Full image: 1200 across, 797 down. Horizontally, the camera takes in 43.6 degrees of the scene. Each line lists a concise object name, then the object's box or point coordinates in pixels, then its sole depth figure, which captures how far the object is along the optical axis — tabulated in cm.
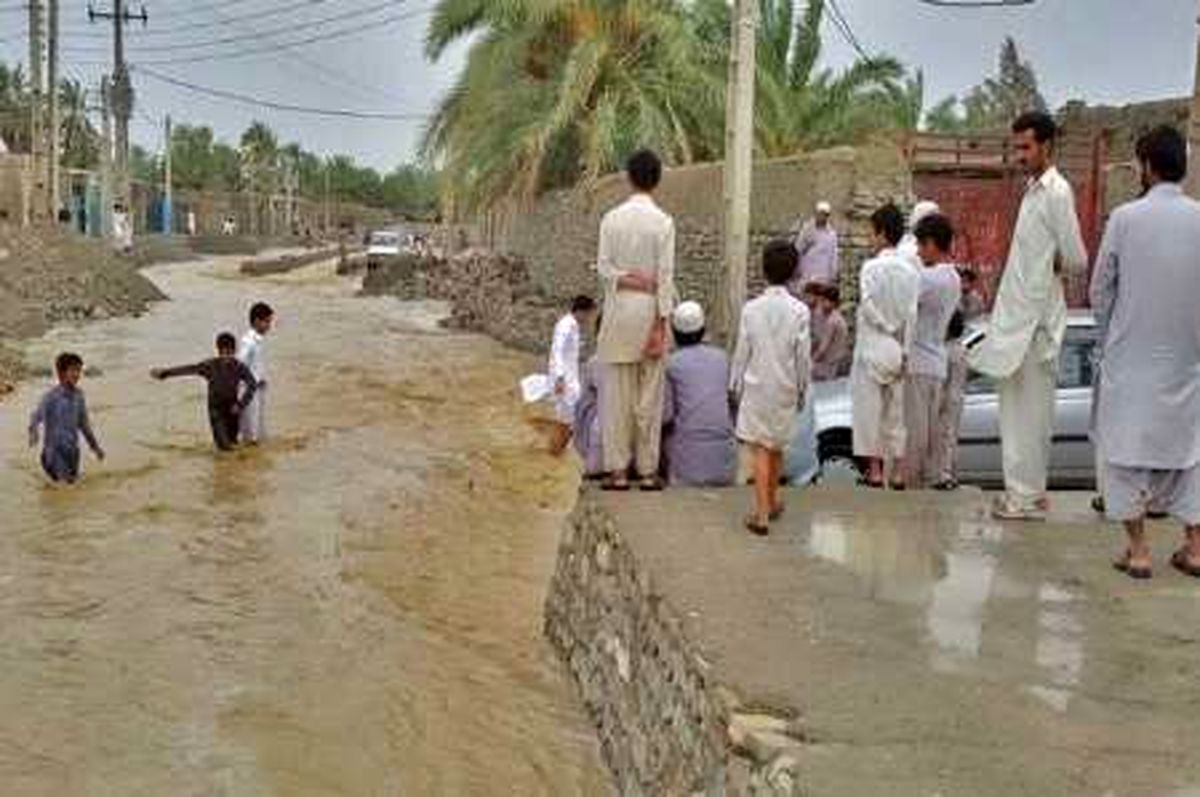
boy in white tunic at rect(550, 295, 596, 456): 1229
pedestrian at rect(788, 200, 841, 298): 1181
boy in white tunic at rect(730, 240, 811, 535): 687
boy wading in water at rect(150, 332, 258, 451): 1295
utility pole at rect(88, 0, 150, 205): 5162
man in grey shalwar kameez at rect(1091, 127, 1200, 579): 571
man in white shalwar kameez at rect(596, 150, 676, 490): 731
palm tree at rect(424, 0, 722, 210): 2564
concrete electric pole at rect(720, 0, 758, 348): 1129
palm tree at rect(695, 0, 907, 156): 2433
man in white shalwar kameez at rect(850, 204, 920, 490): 761
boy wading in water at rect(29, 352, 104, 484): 1151
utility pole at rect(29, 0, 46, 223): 3747
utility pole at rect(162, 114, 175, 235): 7744
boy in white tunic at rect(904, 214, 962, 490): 778
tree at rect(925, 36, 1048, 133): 5141
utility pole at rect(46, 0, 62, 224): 3894
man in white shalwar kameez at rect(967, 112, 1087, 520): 656
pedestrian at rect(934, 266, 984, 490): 812
